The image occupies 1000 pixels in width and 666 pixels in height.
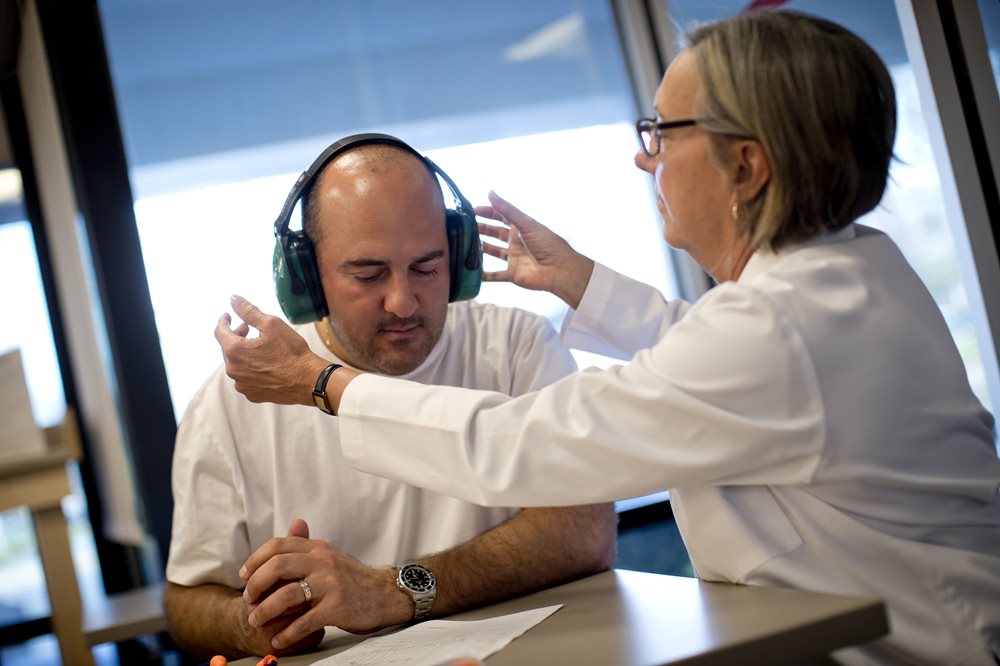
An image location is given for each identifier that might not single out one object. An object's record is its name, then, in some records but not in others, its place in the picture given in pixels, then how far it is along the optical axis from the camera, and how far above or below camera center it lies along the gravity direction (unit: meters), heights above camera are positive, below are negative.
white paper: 1.02 -0.30
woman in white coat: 1.05 -0.08
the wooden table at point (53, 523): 3.09 -0.17
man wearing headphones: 1.56 +0.00
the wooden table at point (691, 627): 0.84 -0.30
